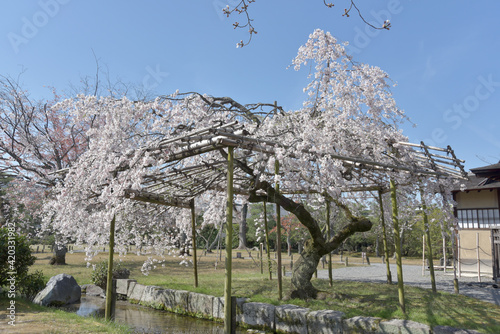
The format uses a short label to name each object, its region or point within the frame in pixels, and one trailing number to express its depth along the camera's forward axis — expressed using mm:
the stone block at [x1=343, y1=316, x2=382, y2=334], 5367
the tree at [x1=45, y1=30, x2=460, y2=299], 6062
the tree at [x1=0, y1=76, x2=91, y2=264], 15750
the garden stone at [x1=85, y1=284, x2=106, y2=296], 10375
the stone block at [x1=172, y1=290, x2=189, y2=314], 8172
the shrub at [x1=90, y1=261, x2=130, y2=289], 10617
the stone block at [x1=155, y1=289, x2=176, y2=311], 8484
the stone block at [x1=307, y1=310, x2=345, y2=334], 5684
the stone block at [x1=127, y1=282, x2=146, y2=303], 9463
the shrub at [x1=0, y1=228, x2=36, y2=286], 6914
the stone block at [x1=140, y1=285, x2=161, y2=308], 8934
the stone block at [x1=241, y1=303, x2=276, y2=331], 6566
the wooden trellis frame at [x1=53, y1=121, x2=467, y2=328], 5648
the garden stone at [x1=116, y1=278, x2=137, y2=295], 10031
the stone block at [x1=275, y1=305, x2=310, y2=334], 6078
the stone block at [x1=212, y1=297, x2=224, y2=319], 7395
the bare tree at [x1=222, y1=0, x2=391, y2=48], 3592
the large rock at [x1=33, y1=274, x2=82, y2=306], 8109
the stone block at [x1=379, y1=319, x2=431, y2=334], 5027
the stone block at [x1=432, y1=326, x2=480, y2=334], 4922
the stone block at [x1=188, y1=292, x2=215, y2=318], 7613
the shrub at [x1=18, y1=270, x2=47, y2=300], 8005
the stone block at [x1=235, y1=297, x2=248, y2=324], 7045
